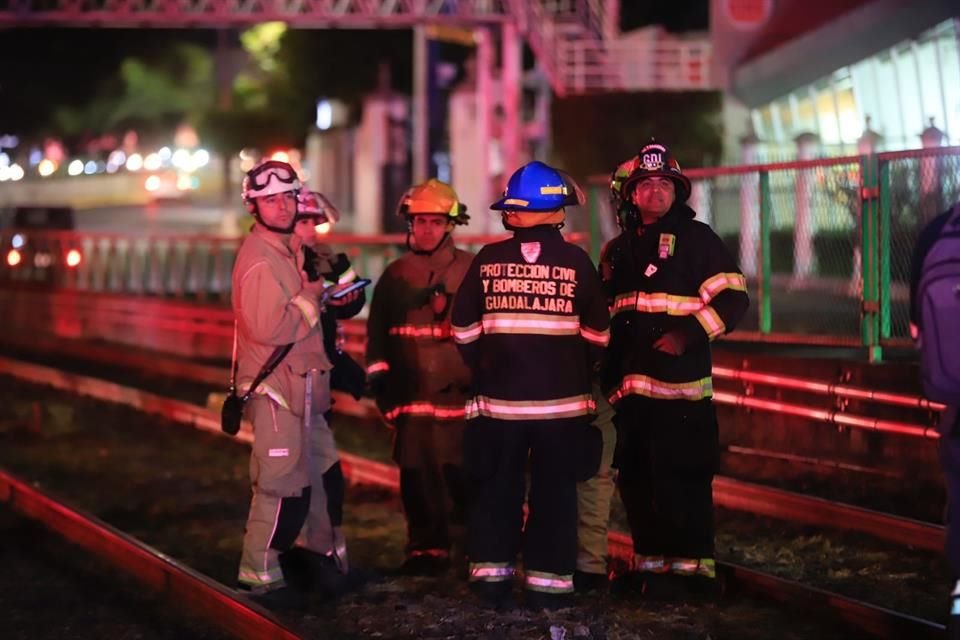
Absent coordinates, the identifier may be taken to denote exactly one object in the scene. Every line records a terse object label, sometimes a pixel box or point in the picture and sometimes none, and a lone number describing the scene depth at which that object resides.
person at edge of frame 9.27
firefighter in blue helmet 12.11
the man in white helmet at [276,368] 12.60
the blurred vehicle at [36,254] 46.62
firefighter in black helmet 12.13
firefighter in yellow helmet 14.00
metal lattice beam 56.84
